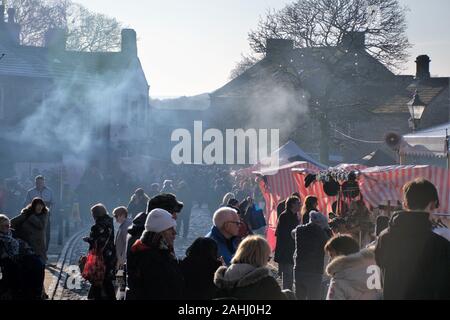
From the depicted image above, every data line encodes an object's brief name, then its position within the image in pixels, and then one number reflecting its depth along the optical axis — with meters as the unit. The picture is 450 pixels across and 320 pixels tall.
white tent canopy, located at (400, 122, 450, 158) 17.14
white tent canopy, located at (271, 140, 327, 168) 24.10
